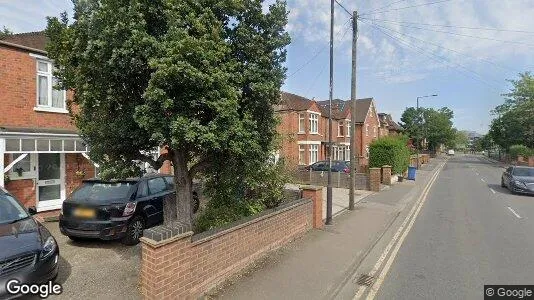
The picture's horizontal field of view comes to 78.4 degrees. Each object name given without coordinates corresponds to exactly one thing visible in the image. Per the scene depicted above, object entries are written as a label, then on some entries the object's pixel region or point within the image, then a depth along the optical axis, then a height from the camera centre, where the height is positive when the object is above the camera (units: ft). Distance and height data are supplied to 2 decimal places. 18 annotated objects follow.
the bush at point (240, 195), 19.16 -2.97
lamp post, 224.74 +18.72
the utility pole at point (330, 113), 30.32 +3.65
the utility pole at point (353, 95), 38.65 +6.82
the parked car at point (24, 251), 13.26 -4.42
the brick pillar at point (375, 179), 57.06 -5.06
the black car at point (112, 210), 21.18 -4.09
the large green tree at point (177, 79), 13.87 +3.23
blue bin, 78.59 -5.46
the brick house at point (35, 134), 28.66 +1.34
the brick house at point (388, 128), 166.91 +13.47
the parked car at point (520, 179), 52.03 -4.77
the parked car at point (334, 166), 70.57 -3.67
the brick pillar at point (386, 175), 65.98 -5.00
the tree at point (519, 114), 139.44 +16.11
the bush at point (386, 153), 69.46 -0.60
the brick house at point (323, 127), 92.07 +7.42
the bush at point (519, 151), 139.95 -0.20
